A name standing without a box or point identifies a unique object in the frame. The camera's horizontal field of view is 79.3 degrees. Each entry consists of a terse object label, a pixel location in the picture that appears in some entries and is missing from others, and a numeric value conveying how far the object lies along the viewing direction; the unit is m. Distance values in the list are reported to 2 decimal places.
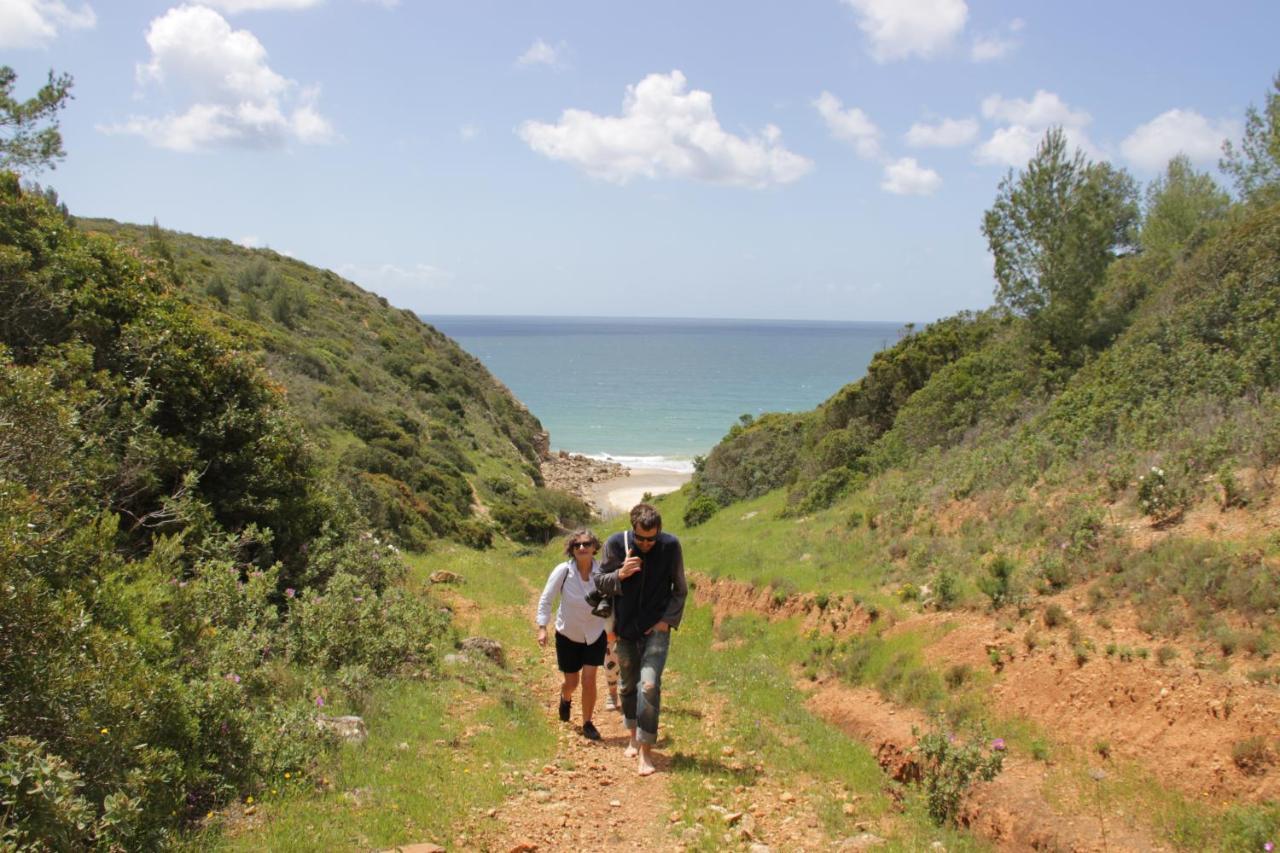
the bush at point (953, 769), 6.60
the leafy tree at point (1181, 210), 30.94
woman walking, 7.59
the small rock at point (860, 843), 5.78
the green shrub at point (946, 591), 10.65
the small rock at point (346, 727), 6.61
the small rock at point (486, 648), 11.38
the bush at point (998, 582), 9.87
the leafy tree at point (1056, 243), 20.47
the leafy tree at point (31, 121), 17.47
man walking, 6.75
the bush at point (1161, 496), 9.89
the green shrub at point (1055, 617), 8.80
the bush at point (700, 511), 30.37
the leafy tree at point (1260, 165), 23.27
